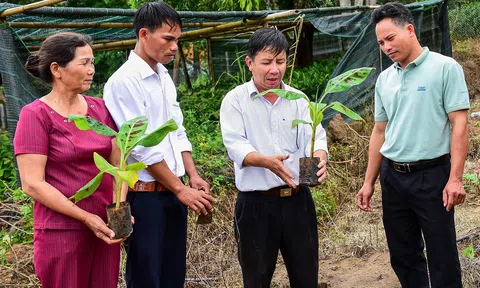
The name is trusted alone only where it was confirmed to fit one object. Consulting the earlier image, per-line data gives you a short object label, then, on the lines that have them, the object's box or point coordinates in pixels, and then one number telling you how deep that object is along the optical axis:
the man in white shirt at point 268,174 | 3.23
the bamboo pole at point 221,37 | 9.97
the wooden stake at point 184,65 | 11.29
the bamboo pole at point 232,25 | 6.46
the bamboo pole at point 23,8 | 4.66
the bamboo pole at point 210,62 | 10.78
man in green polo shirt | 3.29
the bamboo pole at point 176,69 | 12.81
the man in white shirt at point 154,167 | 2.96
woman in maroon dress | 2.63
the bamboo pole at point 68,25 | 5.50
